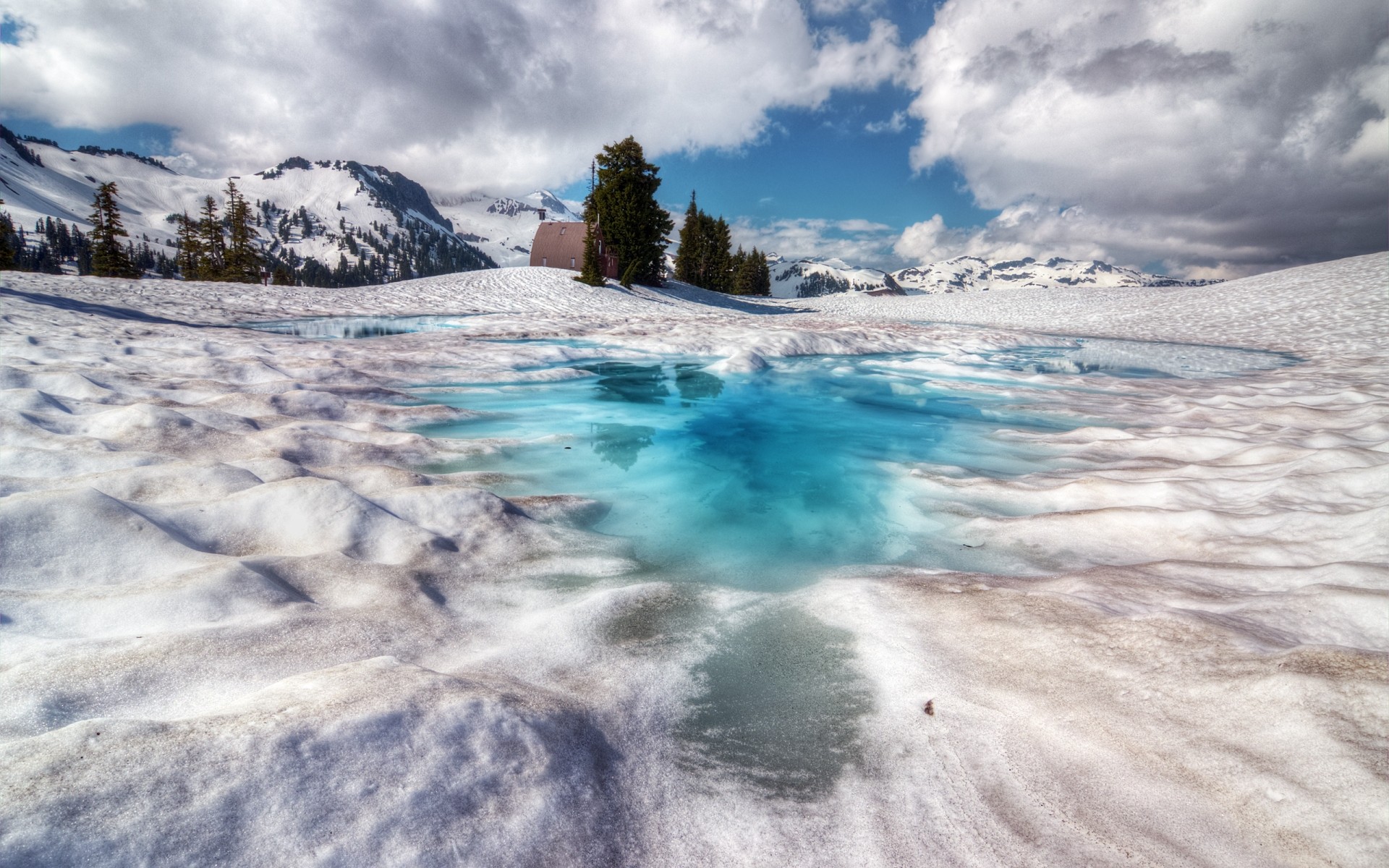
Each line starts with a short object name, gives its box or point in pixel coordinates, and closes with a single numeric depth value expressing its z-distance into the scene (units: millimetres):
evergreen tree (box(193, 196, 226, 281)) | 55938
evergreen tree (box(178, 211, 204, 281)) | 59062
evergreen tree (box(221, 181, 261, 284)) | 55875
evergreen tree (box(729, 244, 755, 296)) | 72812
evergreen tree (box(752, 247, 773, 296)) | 75550
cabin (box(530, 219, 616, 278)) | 69375
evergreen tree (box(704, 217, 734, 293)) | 64812
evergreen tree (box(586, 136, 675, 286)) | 39188
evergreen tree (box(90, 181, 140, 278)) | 50281
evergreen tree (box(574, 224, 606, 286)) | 36031
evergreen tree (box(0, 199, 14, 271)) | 49688
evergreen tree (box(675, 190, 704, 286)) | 62375
